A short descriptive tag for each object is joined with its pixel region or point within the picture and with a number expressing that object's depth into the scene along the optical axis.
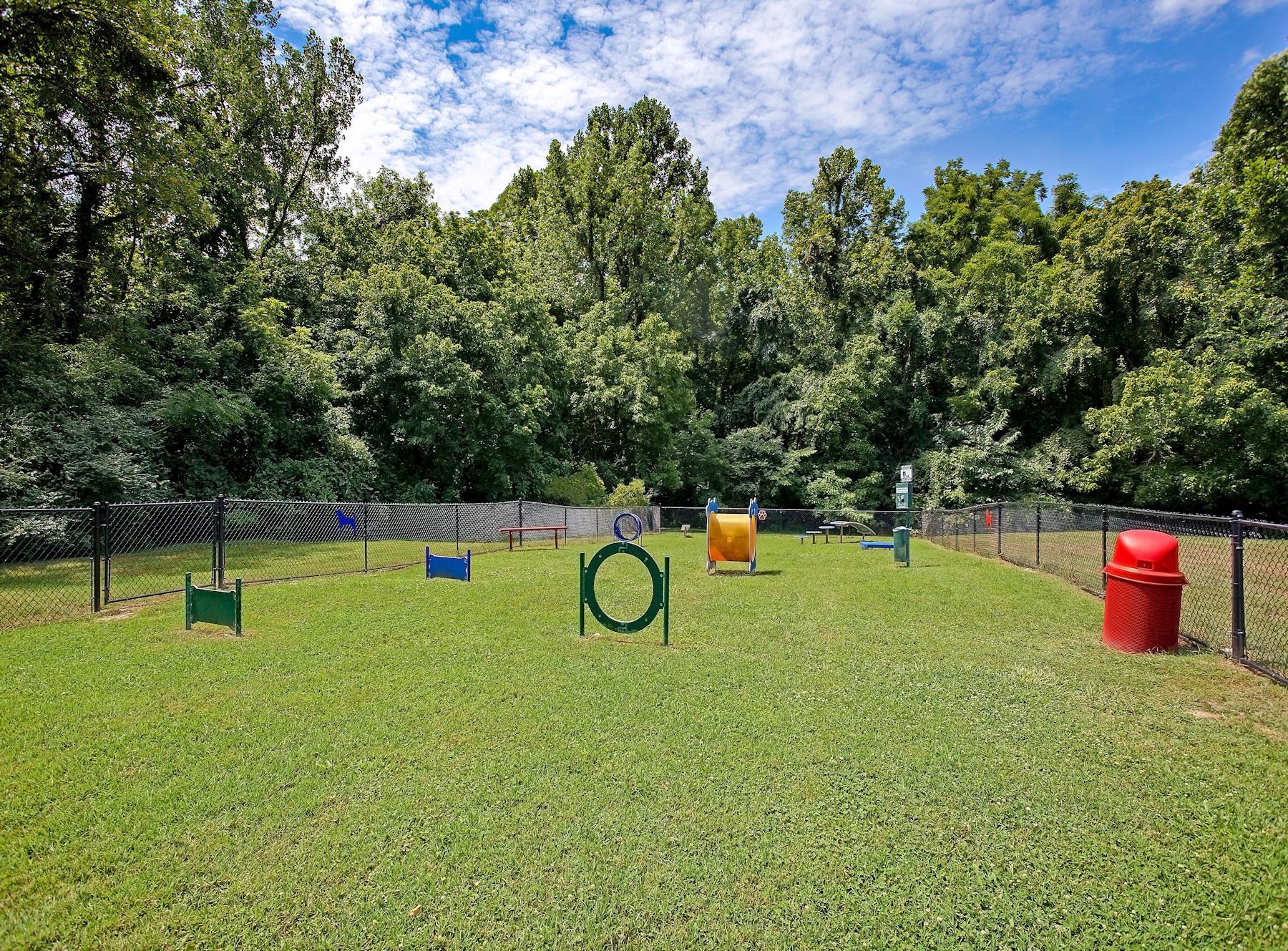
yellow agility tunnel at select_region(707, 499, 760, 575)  13.59
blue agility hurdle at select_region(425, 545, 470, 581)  12.05
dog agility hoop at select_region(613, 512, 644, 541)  20.75
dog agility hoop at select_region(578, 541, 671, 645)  7.45
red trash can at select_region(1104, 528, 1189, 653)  6.69
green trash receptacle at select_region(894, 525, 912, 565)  15.51
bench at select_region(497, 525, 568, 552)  17.31
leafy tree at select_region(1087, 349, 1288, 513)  23.47
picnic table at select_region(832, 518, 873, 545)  23.01
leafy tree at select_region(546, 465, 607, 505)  26.77
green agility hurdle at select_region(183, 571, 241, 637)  7.69
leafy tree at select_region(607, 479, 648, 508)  27.11
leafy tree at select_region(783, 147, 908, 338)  34.09
